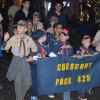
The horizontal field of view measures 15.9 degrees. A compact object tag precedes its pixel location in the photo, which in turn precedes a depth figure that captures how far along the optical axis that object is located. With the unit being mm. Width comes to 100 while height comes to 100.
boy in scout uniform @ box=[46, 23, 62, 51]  8008
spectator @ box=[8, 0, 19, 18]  12248
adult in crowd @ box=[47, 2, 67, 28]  9797
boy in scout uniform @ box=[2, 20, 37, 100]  7043
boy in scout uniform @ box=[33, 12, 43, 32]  9094
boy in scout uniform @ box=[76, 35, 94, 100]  7805
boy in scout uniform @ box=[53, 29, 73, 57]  7727
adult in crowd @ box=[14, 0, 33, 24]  9822
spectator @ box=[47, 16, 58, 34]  8773
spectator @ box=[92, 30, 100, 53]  8438
